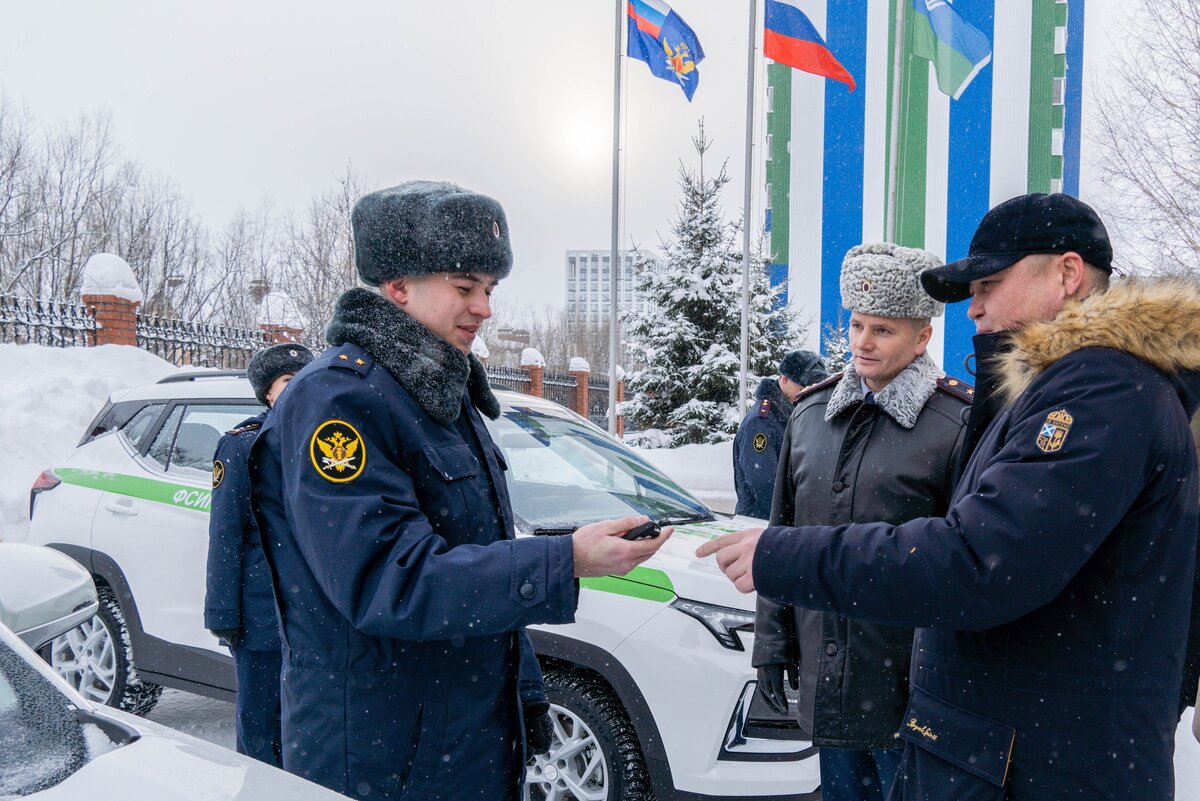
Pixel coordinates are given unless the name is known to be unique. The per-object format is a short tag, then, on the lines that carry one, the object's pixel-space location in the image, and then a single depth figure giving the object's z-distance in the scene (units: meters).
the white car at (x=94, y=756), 1.62
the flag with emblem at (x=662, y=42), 14.26
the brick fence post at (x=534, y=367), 23.19
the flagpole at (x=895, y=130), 13.72
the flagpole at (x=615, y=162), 14.24
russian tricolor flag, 13.93
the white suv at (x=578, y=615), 3.23
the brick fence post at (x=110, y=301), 14.30
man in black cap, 1.56
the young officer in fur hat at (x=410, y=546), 1.66
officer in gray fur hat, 2.59
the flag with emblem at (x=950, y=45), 13.60
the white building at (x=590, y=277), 113.56
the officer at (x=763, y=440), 6.07
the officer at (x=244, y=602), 3.38
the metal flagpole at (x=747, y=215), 13.66
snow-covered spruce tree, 16.45
